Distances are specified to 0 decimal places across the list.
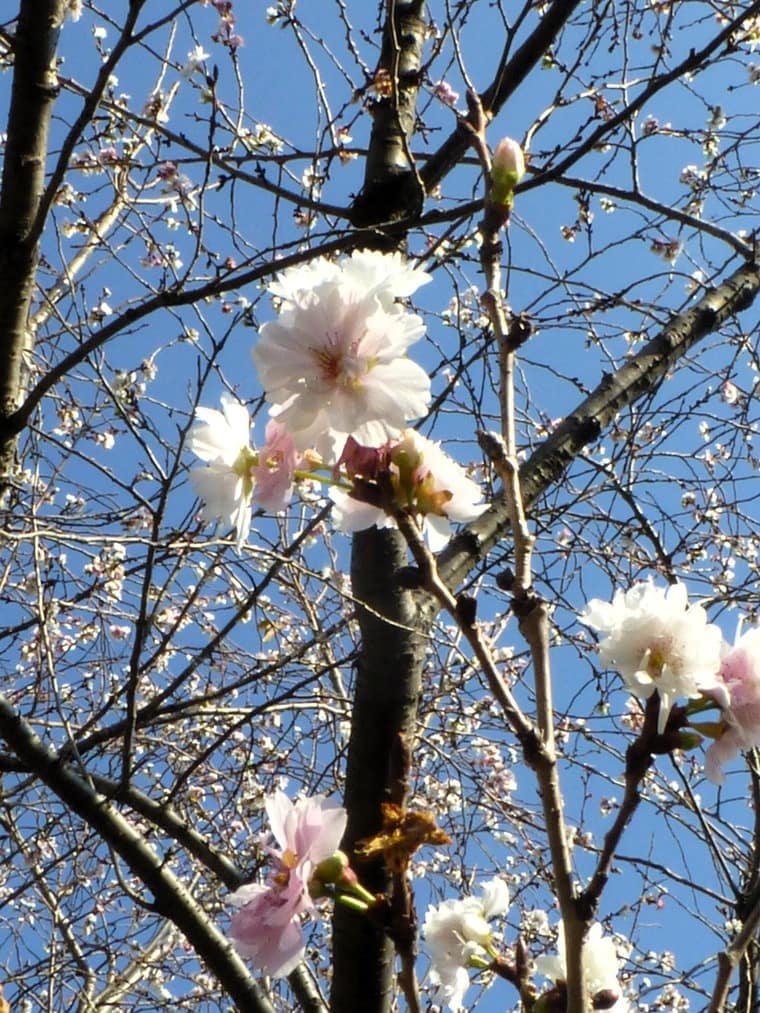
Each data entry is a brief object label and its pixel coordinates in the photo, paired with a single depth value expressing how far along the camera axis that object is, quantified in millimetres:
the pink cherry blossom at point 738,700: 510
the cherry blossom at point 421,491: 508
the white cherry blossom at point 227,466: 545
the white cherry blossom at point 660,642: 502
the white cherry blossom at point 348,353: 509
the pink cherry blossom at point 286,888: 506
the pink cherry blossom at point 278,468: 530
